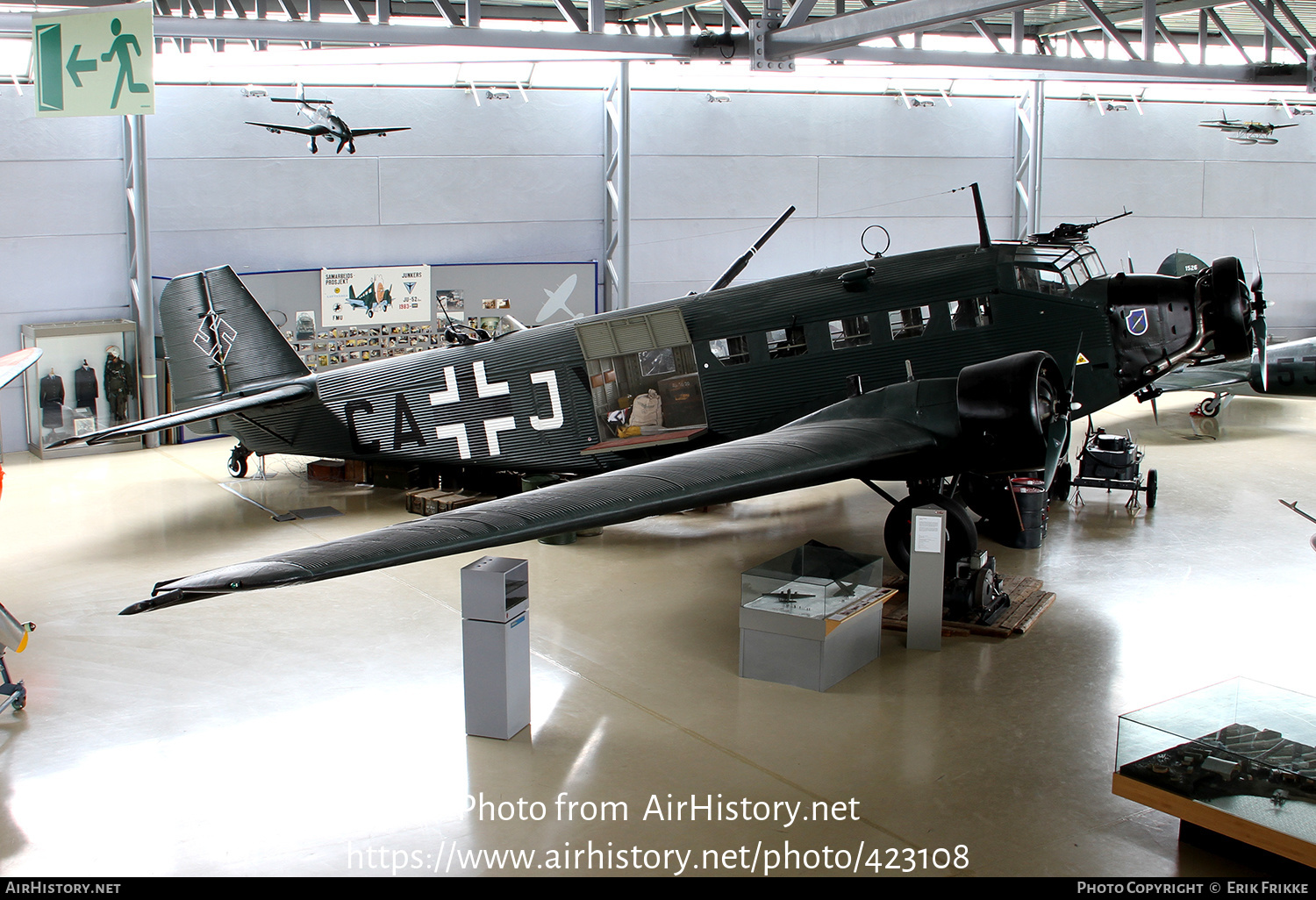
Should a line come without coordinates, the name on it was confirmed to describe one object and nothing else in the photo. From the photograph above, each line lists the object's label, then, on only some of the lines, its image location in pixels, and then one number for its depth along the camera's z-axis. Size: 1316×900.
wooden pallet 9.71
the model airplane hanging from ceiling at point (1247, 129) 23.56
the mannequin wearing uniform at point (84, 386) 18.72
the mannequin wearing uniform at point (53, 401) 18.53
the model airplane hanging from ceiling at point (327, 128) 18.59
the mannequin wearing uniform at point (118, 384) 18.94
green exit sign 10.02
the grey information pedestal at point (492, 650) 7.54
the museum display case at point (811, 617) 8.47
